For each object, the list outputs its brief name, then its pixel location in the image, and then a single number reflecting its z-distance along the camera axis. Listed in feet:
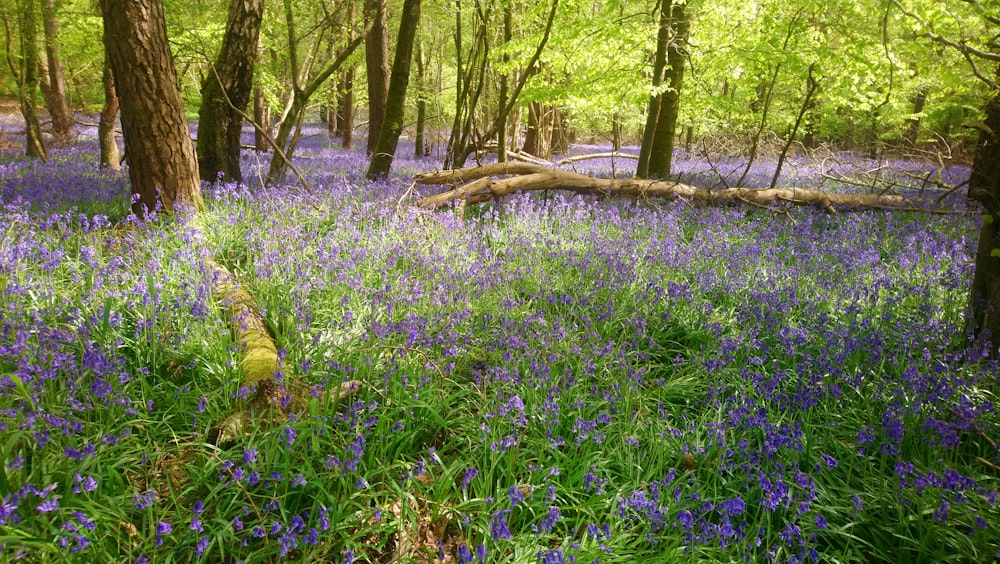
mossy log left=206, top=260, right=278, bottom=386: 9.56
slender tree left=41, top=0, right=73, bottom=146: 41.68
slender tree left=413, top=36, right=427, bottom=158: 52.28
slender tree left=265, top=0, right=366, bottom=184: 26.50
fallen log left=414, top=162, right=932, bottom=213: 24.13
